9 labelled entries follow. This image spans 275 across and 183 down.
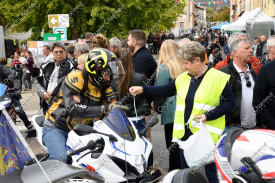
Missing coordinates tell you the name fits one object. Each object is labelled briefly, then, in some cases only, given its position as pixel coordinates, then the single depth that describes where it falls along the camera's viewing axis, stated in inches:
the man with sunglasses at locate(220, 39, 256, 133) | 154.5
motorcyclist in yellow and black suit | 125.0
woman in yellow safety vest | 128.6
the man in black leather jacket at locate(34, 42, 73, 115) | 227.6
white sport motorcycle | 110.7
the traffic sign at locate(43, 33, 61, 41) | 567.4
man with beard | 203.2
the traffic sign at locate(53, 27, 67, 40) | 569.4
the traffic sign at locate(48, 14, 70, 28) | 560.7
